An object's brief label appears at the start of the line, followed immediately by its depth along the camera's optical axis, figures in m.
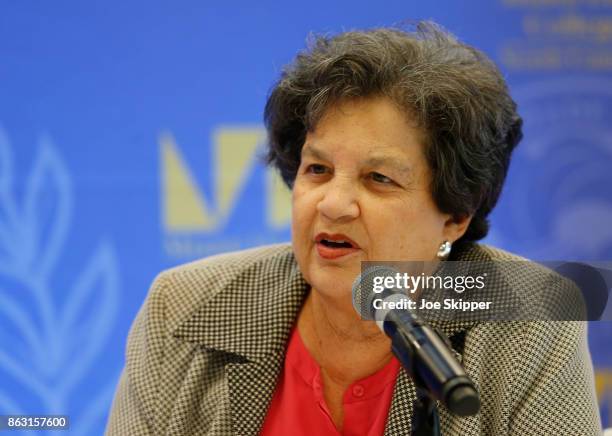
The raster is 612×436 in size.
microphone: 3.21
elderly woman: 3.50
